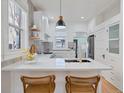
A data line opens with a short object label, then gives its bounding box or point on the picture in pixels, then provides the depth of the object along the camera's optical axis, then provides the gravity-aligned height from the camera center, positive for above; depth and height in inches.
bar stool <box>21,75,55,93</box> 48.6 -22.3
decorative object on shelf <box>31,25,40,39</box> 111.8 +15.7
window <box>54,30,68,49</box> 217.6 +12.4
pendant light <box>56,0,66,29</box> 99.5 +23.9
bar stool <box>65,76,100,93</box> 49.3 -22.5
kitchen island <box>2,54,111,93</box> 54.5 -17.3
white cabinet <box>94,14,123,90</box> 99.4 -12.8
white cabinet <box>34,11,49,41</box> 119.7 +34.5
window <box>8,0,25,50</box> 66.2 +18.0
